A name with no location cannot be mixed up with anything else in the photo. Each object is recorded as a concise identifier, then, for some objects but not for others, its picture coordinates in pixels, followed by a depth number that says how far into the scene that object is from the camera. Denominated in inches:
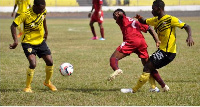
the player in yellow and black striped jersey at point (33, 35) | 592.4
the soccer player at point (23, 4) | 1397.6
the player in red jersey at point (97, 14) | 1529.3
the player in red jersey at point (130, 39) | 609.6
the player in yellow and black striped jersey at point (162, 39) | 570.3
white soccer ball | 646.5
